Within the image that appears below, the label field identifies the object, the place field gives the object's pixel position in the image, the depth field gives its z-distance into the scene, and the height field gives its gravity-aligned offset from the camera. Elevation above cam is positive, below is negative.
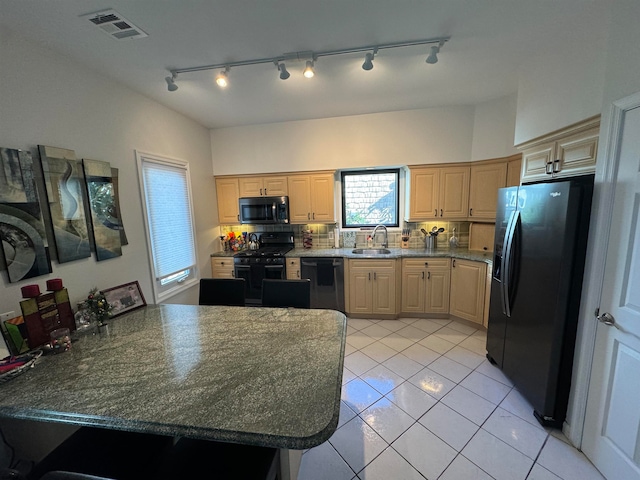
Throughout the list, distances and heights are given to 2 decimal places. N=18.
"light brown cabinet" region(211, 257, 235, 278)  3.82 -0.82
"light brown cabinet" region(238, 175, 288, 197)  3.79 +0.40
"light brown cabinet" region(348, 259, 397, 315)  3.36 -1.04
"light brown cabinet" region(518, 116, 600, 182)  1.64 +0.40
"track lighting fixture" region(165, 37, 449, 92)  1.90 +1.24
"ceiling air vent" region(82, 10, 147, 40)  1.54 +1.23
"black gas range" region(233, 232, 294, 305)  3.57 -0.78
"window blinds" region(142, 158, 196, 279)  2.77 -0.03
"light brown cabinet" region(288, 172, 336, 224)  3.68 +0.19
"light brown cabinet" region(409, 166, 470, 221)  3.34 +0.21
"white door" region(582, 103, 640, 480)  1.30 -0.73
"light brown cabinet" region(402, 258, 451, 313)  3.28 -1.00
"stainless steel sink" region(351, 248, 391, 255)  3.69 -0.61
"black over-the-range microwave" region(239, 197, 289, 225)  3.68 +0.04
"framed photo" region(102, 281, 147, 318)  2.07 -0.70
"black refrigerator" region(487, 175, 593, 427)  1.58 -0.56
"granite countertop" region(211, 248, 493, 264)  3.12 -0.59
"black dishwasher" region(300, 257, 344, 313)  3.47 -0.94
